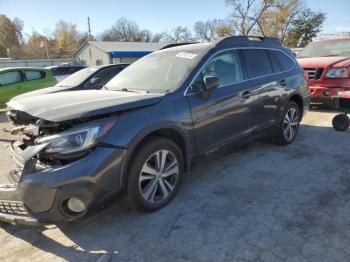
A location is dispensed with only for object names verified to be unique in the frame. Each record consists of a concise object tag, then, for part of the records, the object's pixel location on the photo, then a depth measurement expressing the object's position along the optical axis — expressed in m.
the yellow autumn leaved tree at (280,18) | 52.88
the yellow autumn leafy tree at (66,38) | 72.19
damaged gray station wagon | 2.81
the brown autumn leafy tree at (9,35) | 70.68
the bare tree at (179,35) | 73.44
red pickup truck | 7.99
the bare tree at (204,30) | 66.88
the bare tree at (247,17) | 53.31
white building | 36.70
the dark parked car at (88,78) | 8.28
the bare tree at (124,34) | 77.75
